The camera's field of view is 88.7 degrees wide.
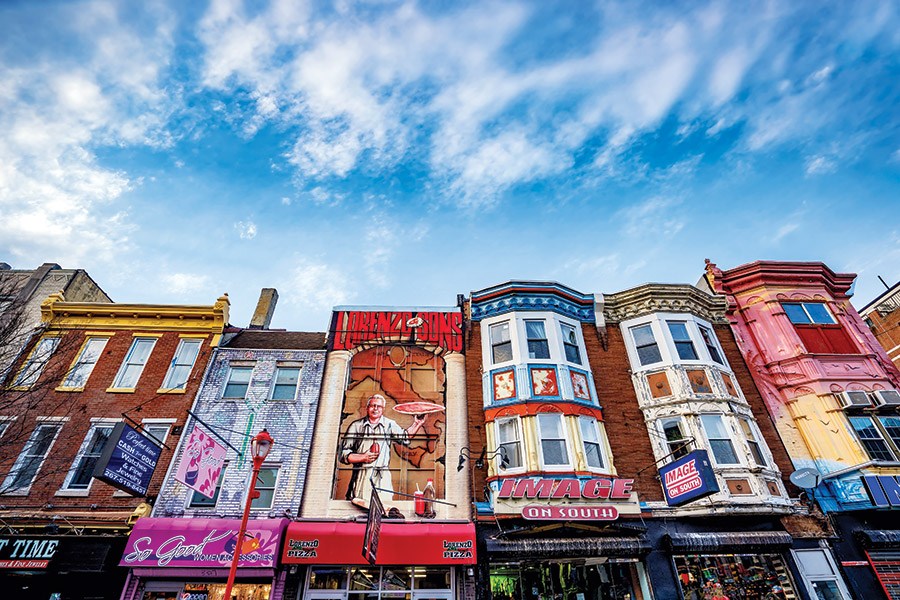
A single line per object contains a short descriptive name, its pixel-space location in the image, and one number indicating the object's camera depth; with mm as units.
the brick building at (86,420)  13945
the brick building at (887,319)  26266
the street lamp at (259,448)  10164
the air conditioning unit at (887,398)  17547
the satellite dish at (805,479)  15336
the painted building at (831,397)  15227
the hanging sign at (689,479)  13141
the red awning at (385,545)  13906
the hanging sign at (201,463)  11023
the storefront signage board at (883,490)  15156
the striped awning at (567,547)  14227
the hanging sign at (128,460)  11584
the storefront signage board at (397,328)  20000
